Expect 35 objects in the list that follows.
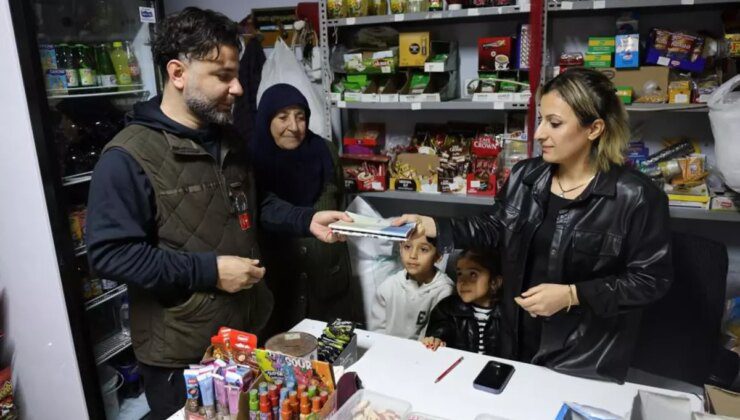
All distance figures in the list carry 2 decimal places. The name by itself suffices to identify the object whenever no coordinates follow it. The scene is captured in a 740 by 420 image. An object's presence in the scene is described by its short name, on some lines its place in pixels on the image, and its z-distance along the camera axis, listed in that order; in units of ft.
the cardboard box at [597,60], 8.22
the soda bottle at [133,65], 9.50
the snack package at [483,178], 9.00
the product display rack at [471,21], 7.61
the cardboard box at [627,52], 7.95
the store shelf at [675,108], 7.61
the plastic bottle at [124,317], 9.70
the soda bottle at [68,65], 8.22
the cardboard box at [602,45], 8.20
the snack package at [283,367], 4.27
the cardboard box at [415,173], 9.49
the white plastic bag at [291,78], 10.11
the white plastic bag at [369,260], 9.37
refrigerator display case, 7.30
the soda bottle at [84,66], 8.50
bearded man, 5.03
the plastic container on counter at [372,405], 4.24
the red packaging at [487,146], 9.15
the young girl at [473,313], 7.26
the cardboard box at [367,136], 10.24
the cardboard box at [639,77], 7.88
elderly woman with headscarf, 8.57
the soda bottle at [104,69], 8.96
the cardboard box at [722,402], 3.94
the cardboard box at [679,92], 7.80
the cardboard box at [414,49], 9.11
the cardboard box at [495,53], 8.75
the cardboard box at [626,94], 8.00
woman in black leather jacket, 5.47
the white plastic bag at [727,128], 7.02
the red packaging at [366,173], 9.75
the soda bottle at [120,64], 9.25
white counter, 4.71
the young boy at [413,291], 7.84
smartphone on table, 4.96
